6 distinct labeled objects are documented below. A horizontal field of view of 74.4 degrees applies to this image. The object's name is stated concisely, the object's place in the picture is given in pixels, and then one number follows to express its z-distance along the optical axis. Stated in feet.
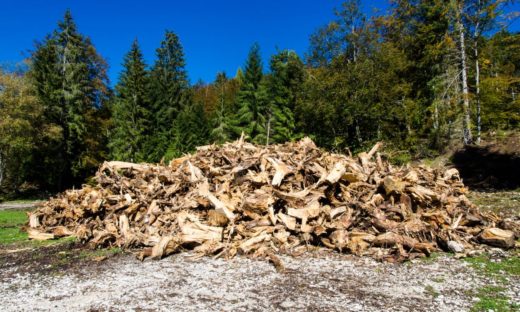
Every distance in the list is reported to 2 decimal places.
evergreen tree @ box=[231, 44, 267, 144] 117.19
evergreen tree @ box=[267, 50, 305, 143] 112.16
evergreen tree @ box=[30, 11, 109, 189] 102.32
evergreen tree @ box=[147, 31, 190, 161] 133.80
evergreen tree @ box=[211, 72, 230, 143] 124.90
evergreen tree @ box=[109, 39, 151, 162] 117.70
